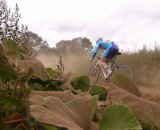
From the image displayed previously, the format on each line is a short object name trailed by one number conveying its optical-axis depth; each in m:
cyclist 10.51
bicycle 10.75
